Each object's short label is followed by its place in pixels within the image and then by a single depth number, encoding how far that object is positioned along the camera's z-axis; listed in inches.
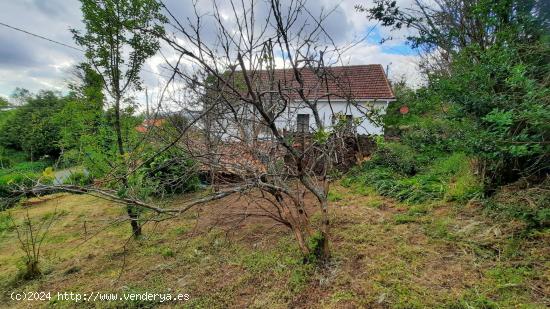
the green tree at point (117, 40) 150.0
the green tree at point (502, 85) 89.0
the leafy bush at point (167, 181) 120.7
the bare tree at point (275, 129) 80.4
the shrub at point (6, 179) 90.5
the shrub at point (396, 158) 258.2
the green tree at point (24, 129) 587.4
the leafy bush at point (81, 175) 175.2
